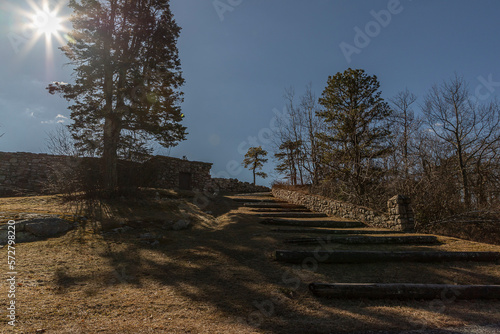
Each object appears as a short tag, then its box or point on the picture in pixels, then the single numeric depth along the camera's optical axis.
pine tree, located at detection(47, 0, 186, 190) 10.53
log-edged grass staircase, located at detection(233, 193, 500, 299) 4.13
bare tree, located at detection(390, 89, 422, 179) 11.08
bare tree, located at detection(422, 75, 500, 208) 13.47
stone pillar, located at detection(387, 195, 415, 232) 8.53
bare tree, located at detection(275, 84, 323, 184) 17.20
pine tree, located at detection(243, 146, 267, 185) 32.38
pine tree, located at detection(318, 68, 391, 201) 12.57
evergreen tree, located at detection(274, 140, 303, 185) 18.73
